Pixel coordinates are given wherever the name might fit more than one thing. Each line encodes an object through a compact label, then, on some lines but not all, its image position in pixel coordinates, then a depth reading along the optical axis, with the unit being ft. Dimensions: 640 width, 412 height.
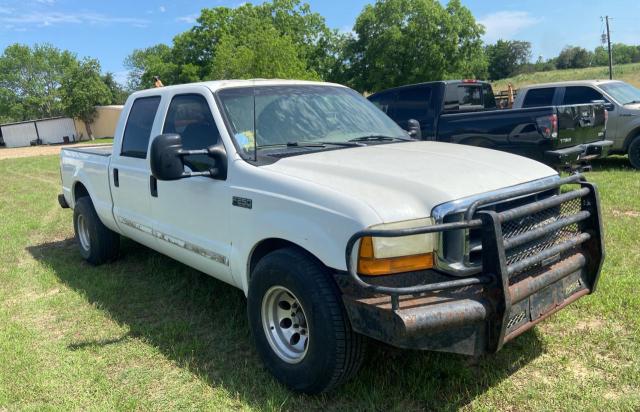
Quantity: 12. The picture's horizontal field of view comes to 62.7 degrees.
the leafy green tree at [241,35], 162.61
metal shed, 190.08
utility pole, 166.91
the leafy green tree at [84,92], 175.83
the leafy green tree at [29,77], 248.93
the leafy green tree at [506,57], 333.62
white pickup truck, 8.63
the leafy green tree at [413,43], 143.02
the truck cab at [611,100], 33.19
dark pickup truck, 24.17
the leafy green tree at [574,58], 331.77
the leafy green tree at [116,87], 284.74
